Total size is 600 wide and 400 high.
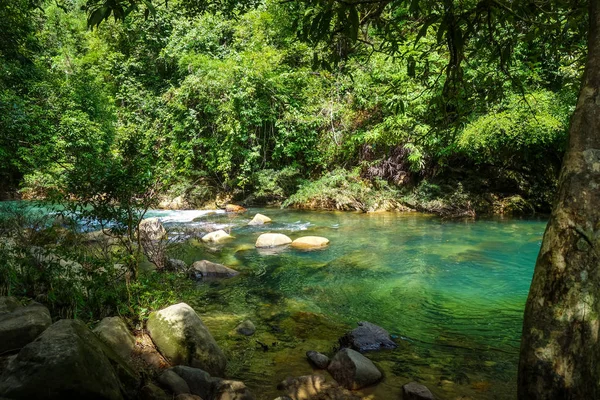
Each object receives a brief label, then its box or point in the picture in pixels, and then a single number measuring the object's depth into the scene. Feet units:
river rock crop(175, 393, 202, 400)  9.66
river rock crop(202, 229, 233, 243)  33.78
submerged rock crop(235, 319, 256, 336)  15.76
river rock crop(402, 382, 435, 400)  10.95
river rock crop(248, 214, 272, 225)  41.52
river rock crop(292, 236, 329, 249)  31.33
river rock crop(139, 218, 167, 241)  29.07
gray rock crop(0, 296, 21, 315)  11.53
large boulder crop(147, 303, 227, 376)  12.43
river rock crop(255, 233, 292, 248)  31.53
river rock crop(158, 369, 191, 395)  10.35
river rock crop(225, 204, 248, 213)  51.62
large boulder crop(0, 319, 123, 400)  6.52
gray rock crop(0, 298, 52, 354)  9.34
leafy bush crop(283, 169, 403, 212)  49.73
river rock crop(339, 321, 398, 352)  14.52
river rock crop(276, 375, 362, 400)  11.24
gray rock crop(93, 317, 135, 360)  11.30
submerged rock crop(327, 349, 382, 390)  11.95
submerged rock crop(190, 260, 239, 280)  23.68
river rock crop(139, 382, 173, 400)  9.12
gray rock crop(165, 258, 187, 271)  23.38
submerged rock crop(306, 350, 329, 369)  13.10
